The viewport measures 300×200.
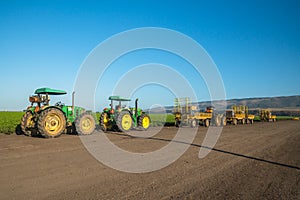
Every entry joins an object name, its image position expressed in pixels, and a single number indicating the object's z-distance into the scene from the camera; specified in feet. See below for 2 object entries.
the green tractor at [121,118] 50.50
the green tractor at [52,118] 38.34
